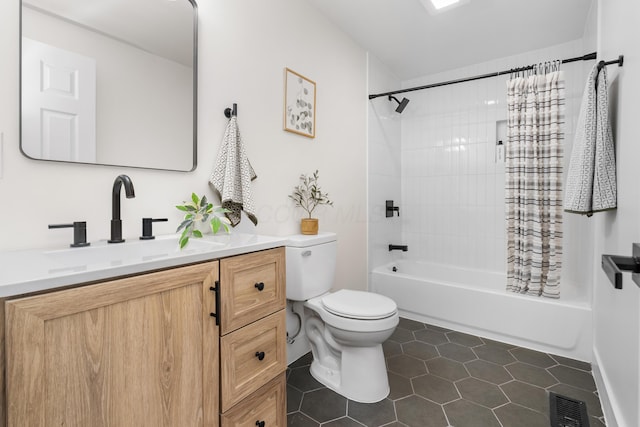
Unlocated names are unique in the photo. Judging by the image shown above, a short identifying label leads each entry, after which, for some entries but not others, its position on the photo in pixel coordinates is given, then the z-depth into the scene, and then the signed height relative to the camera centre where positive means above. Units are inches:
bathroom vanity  25.2 -13.6
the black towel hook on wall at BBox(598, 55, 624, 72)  53.9 +27.2
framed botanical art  79.0 +28.4
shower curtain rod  54.8 +40.2
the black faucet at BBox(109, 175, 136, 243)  43.8 -0.9
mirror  40.6 +19.2
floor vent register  59.0 -39.7
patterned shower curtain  89.8 +8.8
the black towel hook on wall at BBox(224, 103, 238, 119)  63.3 +20.2
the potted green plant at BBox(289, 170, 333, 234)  79.7 +3.6
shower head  120.0 +41.7
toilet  64.6 -23.8
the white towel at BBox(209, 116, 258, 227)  60.3 +6.6
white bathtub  83.8 -29.7
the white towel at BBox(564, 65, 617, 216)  55.8 +10.1
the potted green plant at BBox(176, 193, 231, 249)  46.4 -0.6
